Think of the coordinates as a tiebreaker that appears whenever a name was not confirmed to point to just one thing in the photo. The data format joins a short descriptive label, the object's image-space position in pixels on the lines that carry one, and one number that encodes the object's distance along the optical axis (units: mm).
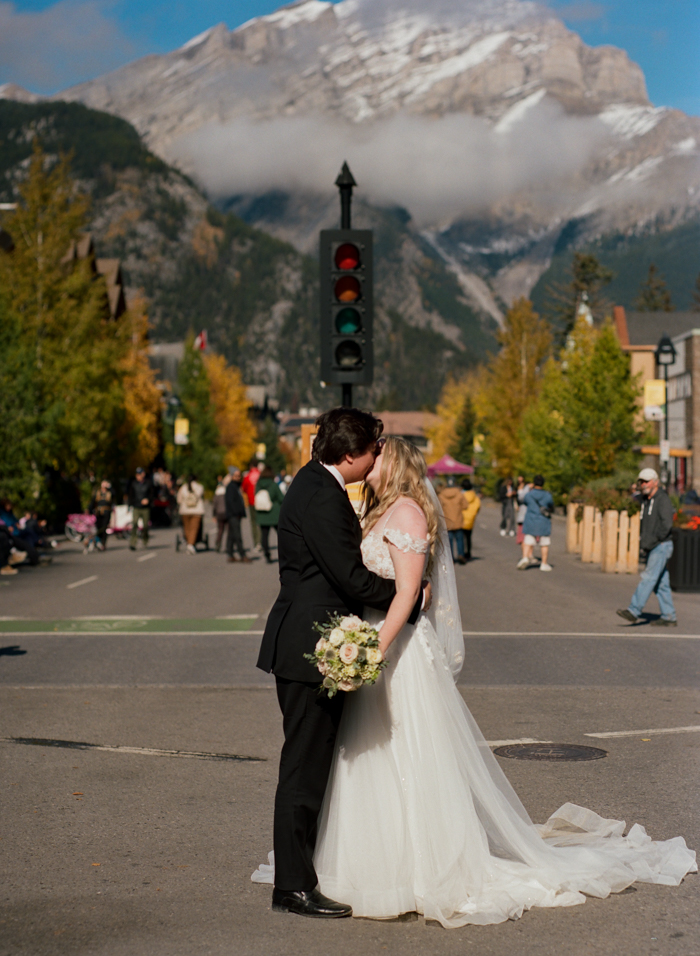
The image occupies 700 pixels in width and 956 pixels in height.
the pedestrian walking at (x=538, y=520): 22094
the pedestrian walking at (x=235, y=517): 24688
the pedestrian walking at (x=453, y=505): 23203
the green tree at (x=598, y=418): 37250
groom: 4441
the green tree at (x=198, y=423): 77000
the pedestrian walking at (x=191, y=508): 26625
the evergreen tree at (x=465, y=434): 113000
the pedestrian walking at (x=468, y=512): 24188
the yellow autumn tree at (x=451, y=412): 117438
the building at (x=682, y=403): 56688
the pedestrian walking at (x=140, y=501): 28953
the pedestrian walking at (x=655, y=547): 13453
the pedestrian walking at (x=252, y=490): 28016
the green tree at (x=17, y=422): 27594
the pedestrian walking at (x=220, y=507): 26172
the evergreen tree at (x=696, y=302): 116800
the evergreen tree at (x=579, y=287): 104688
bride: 4523
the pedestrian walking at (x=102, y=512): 29406
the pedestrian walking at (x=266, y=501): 23750
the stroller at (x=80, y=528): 29028
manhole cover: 7273
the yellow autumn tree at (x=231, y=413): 88125
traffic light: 10492
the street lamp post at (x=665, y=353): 31341
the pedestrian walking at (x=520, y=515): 27347
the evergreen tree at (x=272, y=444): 141875
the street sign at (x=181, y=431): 55378
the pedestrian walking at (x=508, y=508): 35822
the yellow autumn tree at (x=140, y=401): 44906
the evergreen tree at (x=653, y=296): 123875
